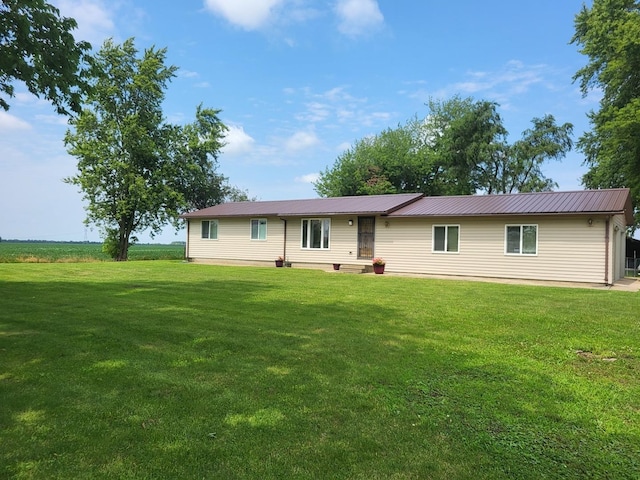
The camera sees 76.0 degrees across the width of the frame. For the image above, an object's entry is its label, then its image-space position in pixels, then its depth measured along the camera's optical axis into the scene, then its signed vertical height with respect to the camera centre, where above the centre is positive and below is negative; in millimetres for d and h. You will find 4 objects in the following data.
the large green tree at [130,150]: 26859 +6643
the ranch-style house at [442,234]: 13203 +781
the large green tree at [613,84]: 18703 +9028
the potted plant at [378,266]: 16500 -536
